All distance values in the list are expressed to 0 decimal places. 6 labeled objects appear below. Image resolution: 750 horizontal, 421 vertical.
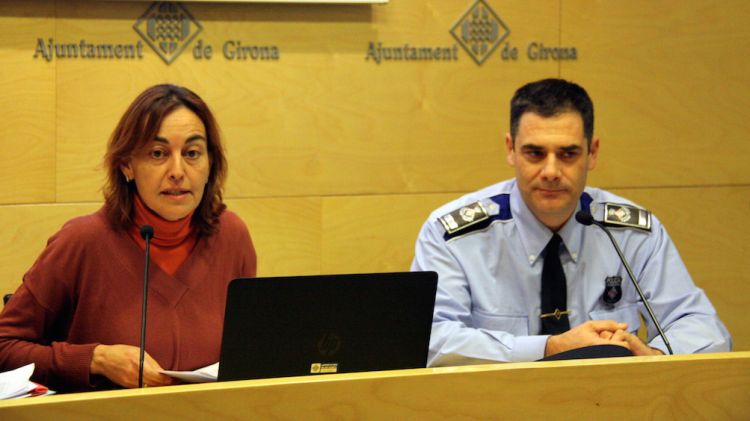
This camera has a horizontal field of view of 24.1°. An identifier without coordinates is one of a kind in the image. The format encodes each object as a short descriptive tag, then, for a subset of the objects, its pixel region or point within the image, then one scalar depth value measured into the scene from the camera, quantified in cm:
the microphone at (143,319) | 272
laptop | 257
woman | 294
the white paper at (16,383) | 261
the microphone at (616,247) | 291
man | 317
